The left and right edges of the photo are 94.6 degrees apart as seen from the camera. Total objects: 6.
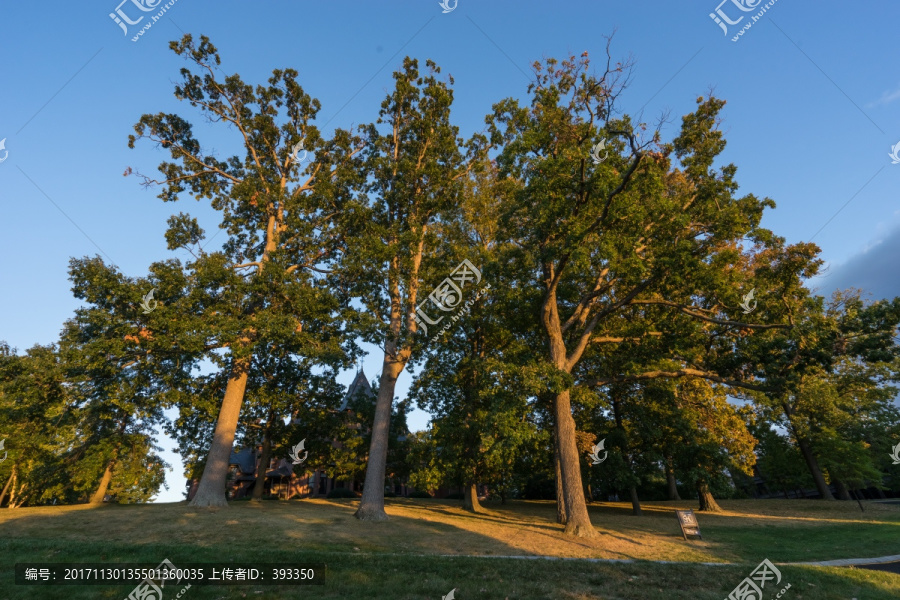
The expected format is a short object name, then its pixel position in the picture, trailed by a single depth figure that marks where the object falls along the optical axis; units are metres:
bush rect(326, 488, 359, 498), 39.94
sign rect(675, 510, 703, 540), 14.03
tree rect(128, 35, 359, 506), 18.58
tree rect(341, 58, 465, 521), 19.41
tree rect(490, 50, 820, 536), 14.56
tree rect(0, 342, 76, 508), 17.25
